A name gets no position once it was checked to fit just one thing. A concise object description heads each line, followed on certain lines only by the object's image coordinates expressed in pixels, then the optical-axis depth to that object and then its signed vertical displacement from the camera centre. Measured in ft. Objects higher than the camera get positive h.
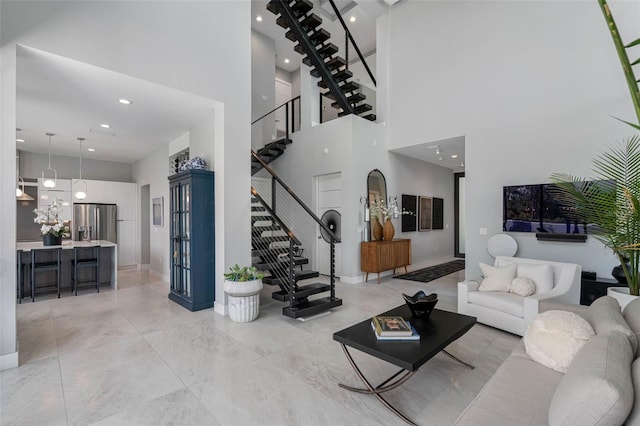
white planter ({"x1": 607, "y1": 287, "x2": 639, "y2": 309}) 9.36 -2.70
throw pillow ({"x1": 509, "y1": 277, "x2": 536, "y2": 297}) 11.60 -2.92
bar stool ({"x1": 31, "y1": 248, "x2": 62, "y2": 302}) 16.15 -2.64
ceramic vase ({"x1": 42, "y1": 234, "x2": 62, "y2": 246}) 17.13 -1.37
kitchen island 16.61 -2.87
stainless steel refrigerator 23.47 -0.51
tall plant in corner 8.21 +0.00
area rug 21.20 -4.60
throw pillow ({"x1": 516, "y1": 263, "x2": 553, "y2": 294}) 11.69 -2.54
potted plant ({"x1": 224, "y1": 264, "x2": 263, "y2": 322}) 12.32 -3.22
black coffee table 6.32 -3.01
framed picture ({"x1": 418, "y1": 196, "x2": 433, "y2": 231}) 26.55 -0.12
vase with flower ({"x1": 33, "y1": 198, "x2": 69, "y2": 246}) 16.98 -0.68
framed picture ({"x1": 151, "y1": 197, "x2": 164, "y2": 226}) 21.49 +0.36
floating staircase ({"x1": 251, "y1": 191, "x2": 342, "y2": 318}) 12.95 -2.76
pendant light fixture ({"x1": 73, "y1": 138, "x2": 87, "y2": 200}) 22.79 +2.28
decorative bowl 8.43 -2.59
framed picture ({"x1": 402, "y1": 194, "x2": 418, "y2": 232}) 24.57 +0.06
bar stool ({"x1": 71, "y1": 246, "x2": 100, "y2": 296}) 17.42 -2.72
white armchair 10.78 -3.39
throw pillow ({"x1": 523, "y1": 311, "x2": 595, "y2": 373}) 5.83 -2.58
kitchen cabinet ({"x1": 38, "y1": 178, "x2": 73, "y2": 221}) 22.98 +1.56
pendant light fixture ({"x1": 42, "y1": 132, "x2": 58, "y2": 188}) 22.89 +3.27
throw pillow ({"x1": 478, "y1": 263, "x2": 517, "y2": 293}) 12.32 -2.78
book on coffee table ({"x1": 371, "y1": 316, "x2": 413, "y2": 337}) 7.10 -2.80
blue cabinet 14.11 -1.15
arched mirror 21.54 +2.01
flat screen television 14.71 -0.03
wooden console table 19.75 -2.90
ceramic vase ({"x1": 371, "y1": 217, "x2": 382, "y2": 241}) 20.77 -1.18
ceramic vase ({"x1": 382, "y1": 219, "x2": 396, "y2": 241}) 20.85 -1.26
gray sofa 3.34 -2.25
